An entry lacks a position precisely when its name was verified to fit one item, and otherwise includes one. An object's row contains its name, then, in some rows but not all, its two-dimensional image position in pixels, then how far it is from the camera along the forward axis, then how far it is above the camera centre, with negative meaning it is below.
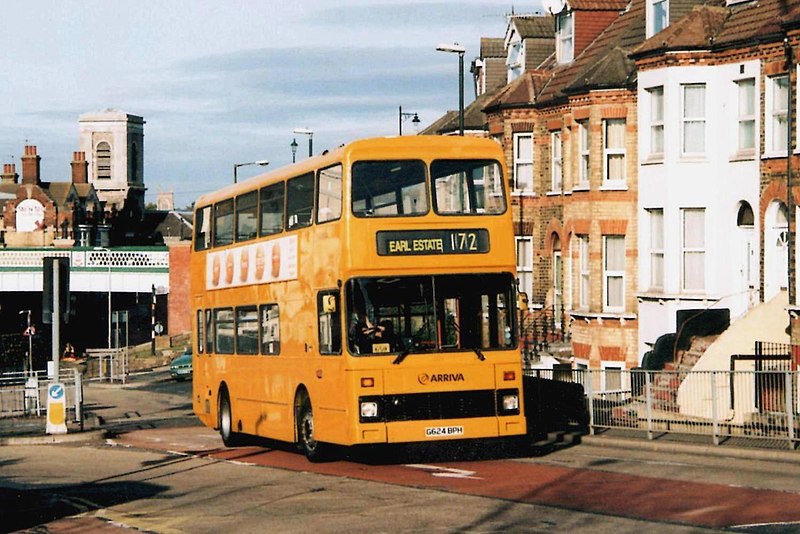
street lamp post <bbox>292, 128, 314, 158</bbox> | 59.69 +7.21
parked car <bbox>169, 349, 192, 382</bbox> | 71.56 -2.17
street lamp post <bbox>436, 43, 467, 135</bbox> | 38.90 +6.69
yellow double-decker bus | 22.25 +0.37
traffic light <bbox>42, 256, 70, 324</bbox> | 33.41 +0.81
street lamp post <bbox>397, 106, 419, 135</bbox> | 67.64 +8.76
